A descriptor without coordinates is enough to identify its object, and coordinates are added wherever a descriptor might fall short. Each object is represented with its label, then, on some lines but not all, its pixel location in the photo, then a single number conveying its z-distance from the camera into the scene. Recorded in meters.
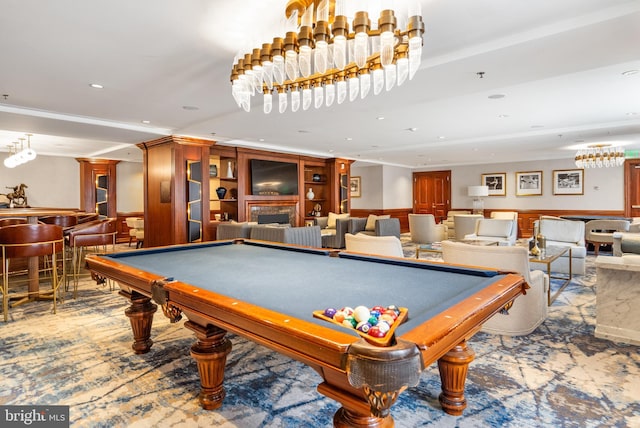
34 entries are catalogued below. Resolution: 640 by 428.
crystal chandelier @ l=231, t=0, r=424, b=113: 1.91
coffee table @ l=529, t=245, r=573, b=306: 3.87
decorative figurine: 7.06
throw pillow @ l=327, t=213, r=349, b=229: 9.15
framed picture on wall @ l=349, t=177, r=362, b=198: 12.74
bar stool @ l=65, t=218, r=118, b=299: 4.46
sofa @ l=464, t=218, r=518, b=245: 6.23
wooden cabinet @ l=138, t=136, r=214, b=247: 6.45
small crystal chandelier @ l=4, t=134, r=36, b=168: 6.68
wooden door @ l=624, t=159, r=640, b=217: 9.34
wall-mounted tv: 8.32
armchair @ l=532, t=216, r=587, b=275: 5.41
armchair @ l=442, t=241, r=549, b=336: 2.90
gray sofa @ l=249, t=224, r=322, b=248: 5.71
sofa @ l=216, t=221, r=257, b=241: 6.21
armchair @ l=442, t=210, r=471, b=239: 9.37
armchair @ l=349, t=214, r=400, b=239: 8.33
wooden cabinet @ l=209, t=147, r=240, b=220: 7.91
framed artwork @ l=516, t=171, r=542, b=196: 10.68
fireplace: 8.28
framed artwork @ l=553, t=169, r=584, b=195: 10.04
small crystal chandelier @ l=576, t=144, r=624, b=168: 7.35
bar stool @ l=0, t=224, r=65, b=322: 3.58
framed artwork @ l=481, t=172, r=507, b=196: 11.34
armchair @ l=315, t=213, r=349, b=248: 8.30
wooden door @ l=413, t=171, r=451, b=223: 12.55
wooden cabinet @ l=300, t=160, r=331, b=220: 10.14
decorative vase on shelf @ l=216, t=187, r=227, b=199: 7.98
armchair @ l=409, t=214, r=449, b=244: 8.36
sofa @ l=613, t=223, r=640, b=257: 4.69
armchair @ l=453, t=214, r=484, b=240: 8.02
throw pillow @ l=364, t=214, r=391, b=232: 8.71
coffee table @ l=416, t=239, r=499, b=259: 5.33
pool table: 1.02
